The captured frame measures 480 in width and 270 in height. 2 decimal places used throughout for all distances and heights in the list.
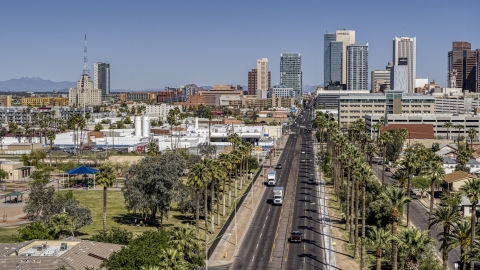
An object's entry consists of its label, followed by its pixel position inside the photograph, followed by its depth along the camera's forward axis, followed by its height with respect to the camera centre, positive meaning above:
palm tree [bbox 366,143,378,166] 122.21 -7.84
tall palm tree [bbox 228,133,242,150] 132.49 -6.45
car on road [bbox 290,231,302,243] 79.88 -16.37
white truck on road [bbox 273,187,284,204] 107.50 -14.97
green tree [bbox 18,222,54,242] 69.06 -13.85
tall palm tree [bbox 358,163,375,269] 71.81 -7.39
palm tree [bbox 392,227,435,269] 49.91 -10.55
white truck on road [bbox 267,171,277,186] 132.27 -14.77
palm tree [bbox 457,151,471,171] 124.88 -9.56
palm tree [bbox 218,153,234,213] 97.88 -8.26
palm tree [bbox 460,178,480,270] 61.66 -7.89
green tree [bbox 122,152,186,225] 85.94 -11.07
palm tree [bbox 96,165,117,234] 79.00 -8.64
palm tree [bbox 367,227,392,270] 58.19 -12.32
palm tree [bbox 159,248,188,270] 46.78 -11.46
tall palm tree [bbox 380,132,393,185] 123.26 -5.50
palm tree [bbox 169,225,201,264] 55.97 -11.79
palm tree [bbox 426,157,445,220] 81.19 -7.93
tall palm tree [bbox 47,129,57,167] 174.12 -7.48
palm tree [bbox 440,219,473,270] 57.03 -11.83
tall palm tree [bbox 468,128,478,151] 161.82 -6.03
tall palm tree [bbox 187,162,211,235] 74.00 -7.96
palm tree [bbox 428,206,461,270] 57.50 -9.98
